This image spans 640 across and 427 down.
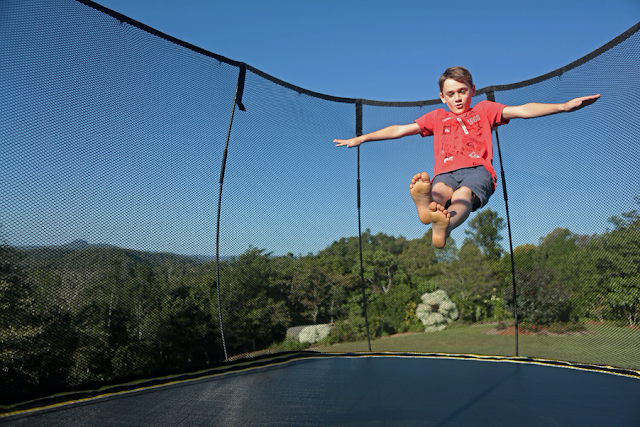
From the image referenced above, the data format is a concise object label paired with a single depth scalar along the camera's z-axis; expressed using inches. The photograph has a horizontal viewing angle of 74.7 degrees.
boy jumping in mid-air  64.3
